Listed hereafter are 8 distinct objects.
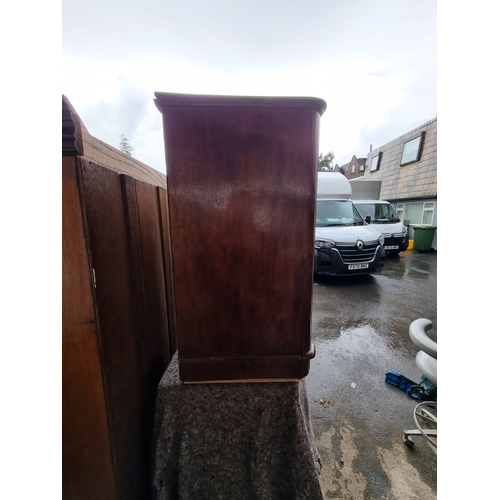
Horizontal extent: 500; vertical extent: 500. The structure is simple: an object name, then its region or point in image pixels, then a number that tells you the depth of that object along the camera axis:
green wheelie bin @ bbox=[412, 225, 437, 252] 8.70
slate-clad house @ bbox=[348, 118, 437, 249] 8.84
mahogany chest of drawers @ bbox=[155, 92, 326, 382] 0.74
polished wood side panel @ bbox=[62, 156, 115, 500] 0.65
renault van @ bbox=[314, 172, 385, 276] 5.02
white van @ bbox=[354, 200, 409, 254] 7.78
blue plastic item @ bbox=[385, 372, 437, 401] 2.15
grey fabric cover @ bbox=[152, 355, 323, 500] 0.91
